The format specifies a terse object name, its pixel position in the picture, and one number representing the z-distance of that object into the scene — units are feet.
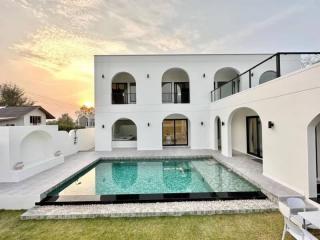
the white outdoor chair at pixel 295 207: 13.47
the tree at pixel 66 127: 65.99
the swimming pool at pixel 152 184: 21.47
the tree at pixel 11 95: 122.72
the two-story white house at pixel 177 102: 43.70
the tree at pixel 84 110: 119.91
